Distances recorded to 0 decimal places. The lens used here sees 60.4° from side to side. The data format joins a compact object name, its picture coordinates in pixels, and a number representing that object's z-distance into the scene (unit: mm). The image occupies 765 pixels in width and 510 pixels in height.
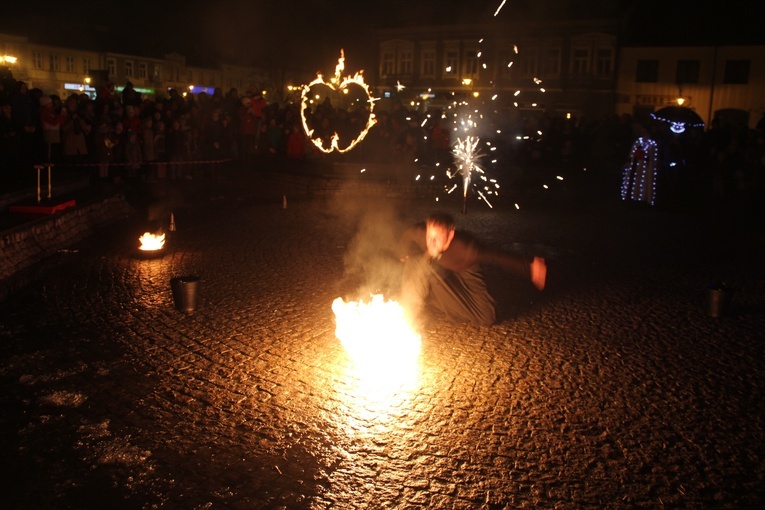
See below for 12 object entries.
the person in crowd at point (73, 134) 14734
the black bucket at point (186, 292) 7371
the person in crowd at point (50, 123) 14773
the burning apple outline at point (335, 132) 20141
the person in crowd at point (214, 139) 18812
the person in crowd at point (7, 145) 13812
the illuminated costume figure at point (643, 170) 17016
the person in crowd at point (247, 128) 19906
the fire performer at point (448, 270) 7066
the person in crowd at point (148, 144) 16078
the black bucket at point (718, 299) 7785
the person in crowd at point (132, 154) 15688
